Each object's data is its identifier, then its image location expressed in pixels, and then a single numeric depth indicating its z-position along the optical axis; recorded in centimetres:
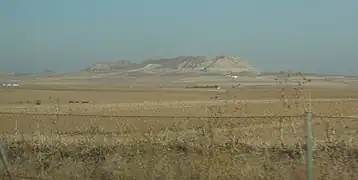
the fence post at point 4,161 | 1744
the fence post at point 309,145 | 1459
